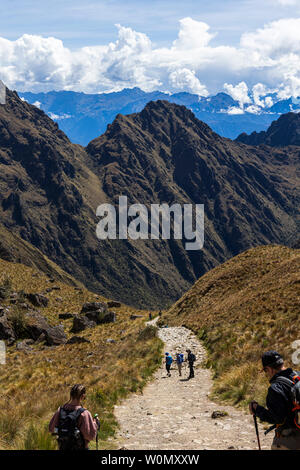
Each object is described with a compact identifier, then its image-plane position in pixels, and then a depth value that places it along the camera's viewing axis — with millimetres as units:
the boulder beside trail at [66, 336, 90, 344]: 42769
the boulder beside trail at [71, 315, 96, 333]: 51625
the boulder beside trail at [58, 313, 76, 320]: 58144
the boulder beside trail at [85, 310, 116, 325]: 57131
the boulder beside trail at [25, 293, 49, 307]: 60812
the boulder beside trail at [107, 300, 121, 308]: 72188
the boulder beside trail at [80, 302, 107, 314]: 60934
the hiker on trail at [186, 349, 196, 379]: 22422
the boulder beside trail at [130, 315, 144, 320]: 60969
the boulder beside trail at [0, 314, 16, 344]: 43375
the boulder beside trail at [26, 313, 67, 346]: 43281
